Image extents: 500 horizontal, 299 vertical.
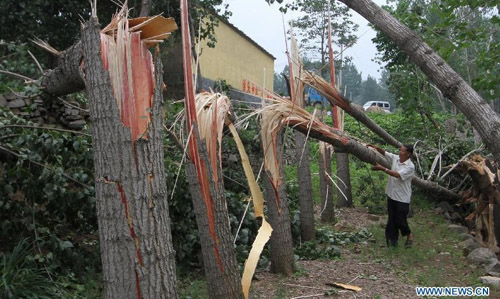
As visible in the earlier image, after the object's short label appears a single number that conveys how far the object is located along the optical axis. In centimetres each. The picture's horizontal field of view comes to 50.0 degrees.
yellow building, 1467
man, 719
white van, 3733
